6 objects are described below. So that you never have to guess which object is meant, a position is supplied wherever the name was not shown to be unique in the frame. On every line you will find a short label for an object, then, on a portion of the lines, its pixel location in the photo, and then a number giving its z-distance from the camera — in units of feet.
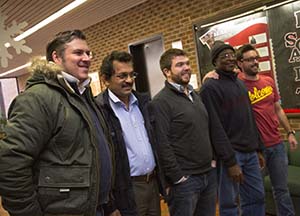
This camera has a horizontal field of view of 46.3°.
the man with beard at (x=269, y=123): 10.07
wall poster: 13.58
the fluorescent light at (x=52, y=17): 17.84
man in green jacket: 4.76
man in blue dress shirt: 7.14
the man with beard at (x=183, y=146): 7.95
